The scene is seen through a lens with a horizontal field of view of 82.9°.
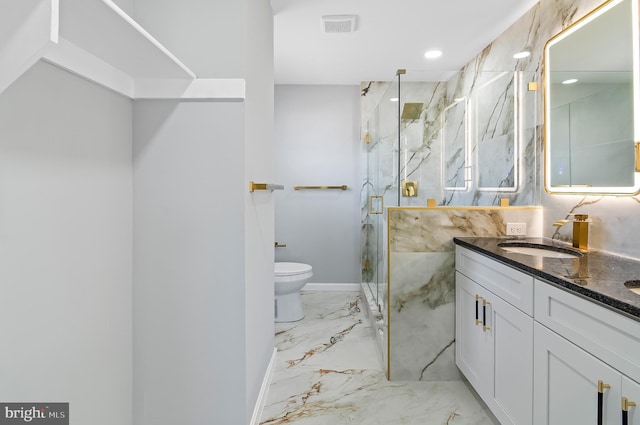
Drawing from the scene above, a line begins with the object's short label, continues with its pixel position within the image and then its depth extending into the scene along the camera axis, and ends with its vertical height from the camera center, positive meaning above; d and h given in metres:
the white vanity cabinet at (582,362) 0.95 -0.45
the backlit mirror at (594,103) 1.59 +0.54
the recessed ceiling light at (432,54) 3.14 +1.40
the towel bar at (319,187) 4.09 +0.29
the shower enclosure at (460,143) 2.27 +0.46
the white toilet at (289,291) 3.08 -0.69
